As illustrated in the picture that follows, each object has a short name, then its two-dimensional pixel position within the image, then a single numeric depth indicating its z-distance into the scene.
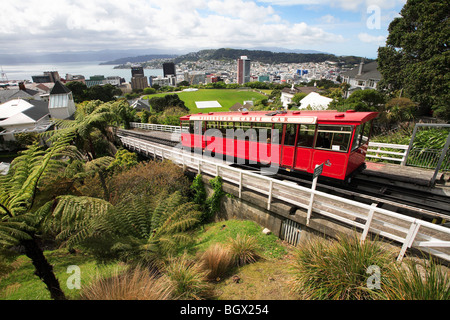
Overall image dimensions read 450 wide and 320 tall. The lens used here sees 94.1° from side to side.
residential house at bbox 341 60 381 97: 55.53
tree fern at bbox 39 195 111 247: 4.13
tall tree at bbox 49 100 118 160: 11.75
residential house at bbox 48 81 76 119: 37.69
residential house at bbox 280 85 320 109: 66.62
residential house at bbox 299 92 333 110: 35.97
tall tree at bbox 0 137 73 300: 3.79
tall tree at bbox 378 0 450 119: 18.06
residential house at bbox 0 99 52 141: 29.02
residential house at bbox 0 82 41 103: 56.02
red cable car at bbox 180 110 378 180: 7.36
